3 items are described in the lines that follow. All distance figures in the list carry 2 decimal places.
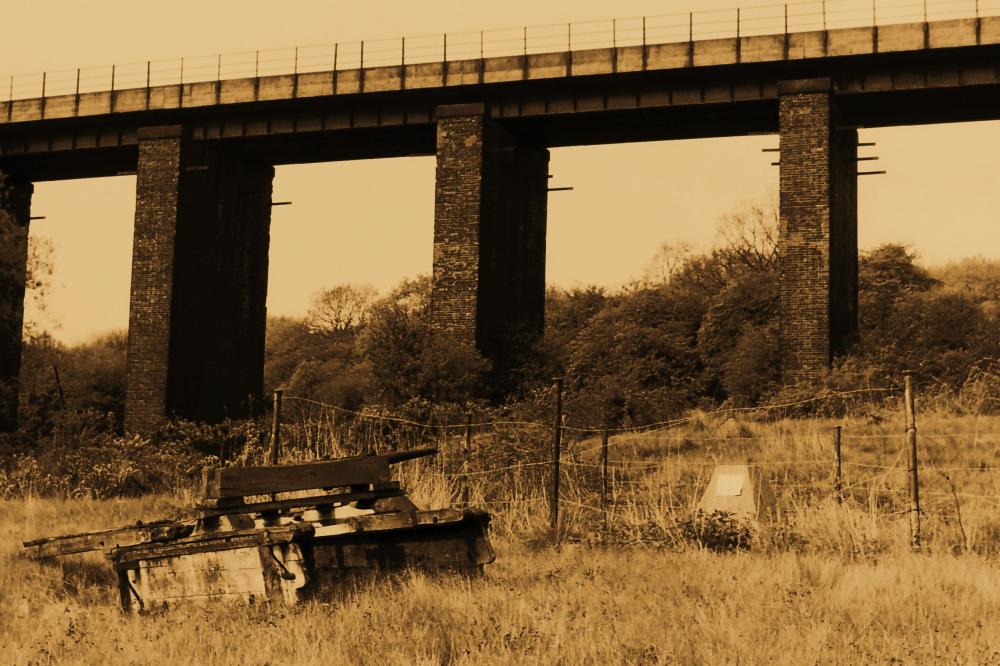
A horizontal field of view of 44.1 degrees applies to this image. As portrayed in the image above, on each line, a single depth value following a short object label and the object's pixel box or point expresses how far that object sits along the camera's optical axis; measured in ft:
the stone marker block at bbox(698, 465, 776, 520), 41.16
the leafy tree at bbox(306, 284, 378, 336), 223.10
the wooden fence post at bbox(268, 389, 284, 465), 45.85
